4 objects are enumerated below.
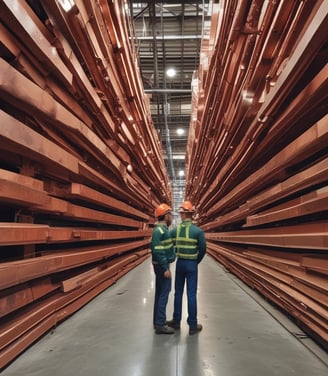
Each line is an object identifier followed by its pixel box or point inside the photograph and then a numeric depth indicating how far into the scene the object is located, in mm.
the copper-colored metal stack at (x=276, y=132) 2098
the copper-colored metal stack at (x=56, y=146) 1967
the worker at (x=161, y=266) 2830
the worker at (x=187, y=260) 2961
